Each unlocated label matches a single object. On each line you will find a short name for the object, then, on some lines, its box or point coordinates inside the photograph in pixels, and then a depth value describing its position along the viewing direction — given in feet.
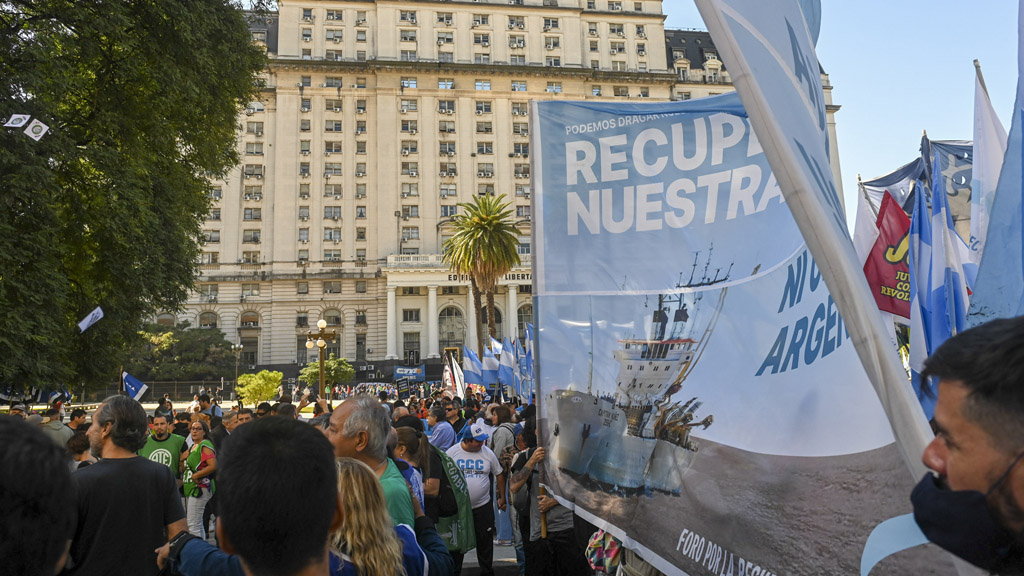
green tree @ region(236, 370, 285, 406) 128.88
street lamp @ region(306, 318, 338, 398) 68.44
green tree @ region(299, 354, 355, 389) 163.94
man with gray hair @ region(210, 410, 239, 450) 28.39
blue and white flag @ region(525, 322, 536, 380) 63.65
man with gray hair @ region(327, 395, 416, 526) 10.82
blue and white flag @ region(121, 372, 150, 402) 53.01
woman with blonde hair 8.21
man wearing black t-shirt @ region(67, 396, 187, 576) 11.62
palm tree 139.33
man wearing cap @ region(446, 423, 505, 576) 22.85
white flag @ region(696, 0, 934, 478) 5.26
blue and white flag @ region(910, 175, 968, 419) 18.11
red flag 26.71
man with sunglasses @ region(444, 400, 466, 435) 37.83
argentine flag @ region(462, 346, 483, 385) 90.84
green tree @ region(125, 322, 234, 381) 178.09
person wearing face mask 3.74
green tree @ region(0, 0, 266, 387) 40.73
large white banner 8.05
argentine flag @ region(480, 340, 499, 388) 90.38
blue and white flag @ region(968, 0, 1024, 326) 7.84
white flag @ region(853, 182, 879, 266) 29.63
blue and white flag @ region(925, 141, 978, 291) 32.80
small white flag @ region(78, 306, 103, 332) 44.75
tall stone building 209.46
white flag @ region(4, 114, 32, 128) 37.58
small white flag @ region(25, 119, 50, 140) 38.99
